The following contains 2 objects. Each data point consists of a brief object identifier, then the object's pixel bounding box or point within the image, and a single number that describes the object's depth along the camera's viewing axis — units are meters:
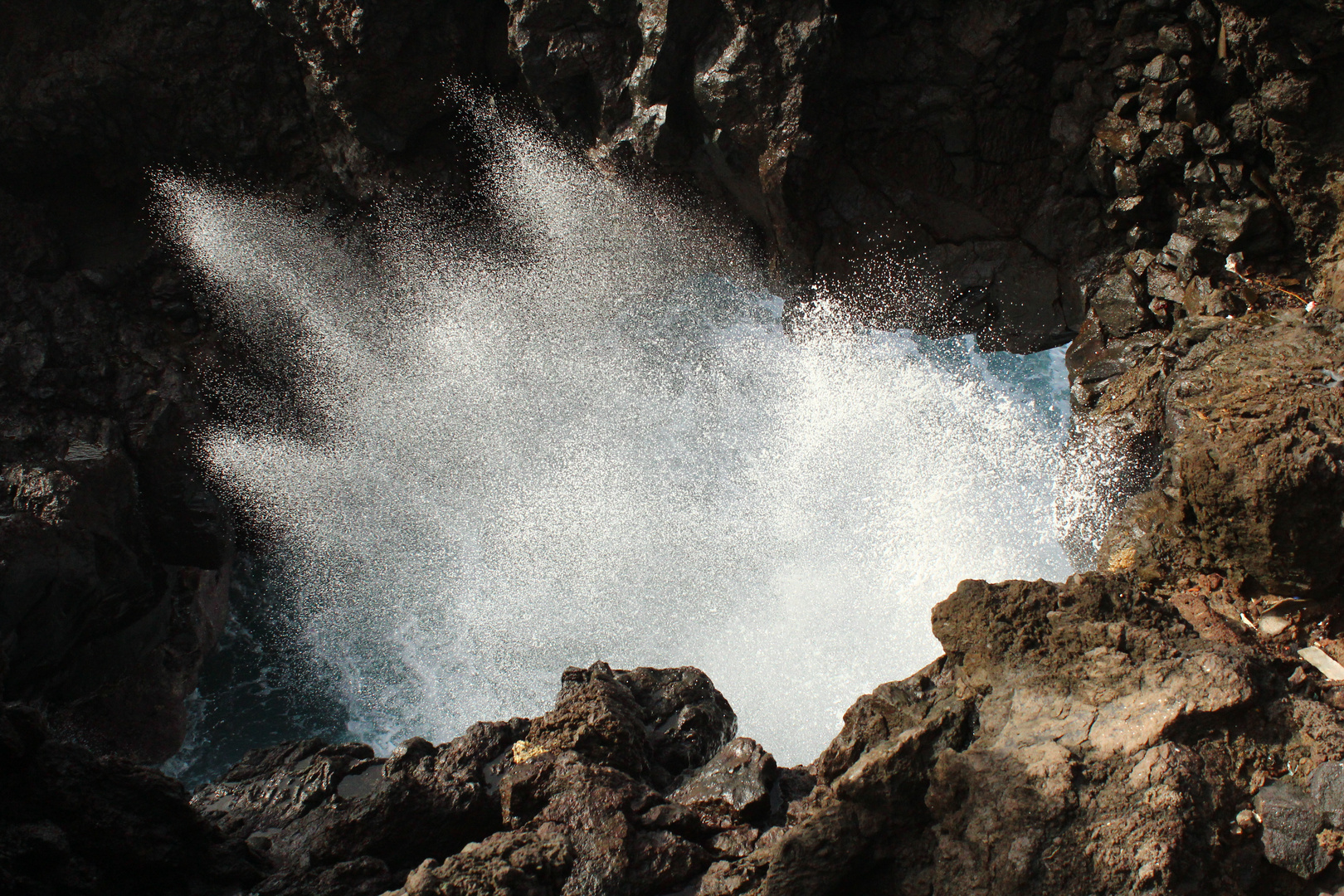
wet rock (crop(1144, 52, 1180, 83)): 8.02
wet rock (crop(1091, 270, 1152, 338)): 8.77
